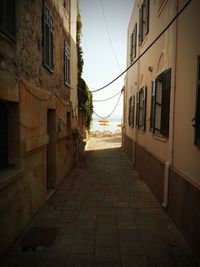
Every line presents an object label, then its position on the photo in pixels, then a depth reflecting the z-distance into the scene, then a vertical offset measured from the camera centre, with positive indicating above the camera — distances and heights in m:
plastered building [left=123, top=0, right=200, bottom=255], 4.20 +0.27
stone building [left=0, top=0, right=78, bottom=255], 4.09 +0.31
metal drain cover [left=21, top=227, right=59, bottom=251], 4.28 -2.26
